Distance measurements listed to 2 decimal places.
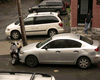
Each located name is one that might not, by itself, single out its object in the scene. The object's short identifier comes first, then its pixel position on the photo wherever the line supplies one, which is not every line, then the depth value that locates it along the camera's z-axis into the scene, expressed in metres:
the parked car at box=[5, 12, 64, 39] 13.54
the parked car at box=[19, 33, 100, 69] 8.38
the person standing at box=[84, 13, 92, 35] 12.72
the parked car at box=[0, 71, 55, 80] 4.38
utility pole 10.55
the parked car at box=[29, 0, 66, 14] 20.92
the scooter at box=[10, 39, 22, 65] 9.52
